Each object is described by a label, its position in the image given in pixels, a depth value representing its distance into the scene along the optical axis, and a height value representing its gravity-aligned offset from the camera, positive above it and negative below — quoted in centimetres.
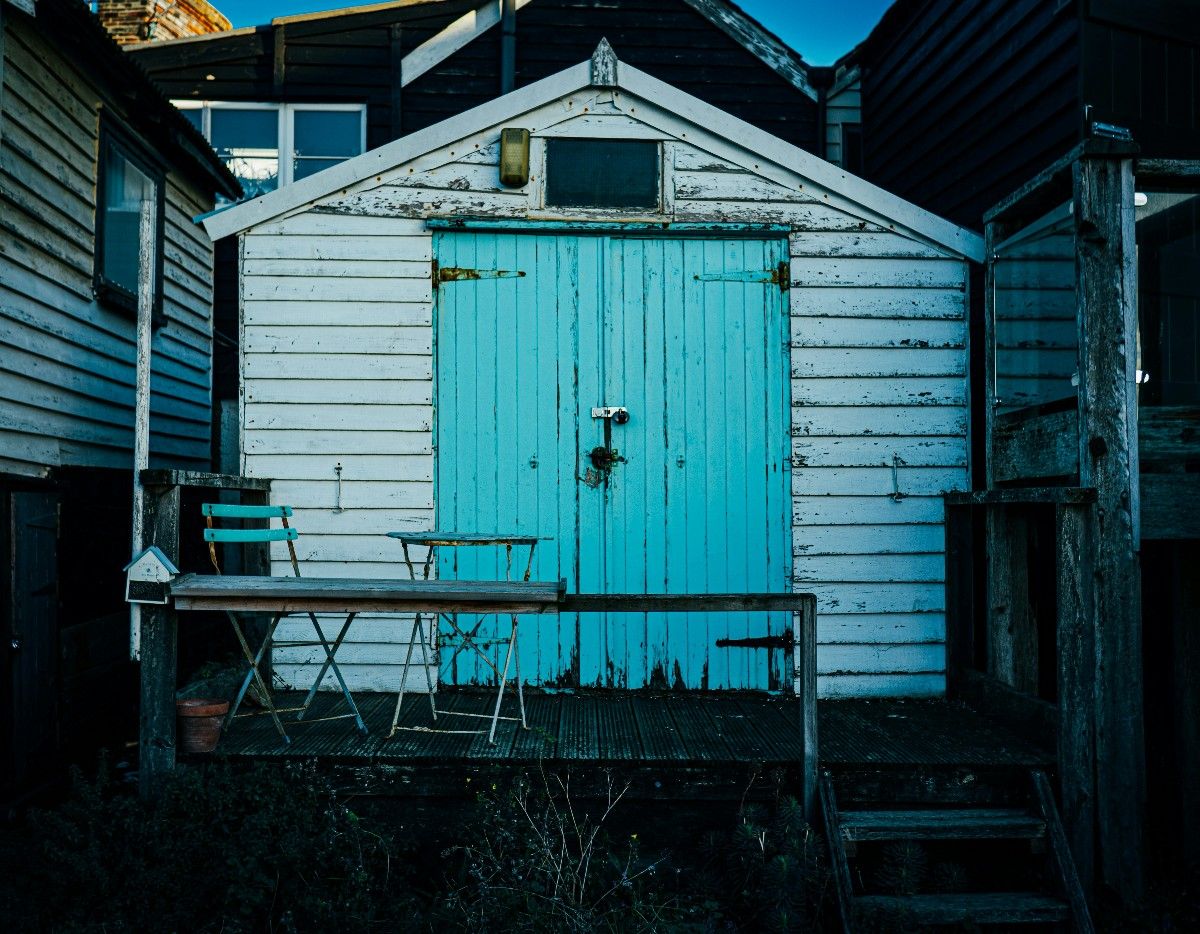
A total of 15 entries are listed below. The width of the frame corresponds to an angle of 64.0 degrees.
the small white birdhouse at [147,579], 371 -29
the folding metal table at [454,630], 410 -62
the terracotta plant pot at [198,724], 389 -90
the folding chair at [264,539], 399 -16
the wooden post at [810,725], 379 -87
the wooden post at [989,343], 516 +90
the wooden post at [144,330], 537 +99
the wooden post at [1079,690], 391 -75
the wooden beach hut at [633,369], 517 +75
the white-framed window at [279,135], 895 +348
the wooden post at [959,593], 514 -46
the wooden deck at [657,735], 394 -103
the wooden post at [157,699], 382 -78
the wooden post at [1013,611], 484 -52
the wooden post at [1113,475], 390 +14
